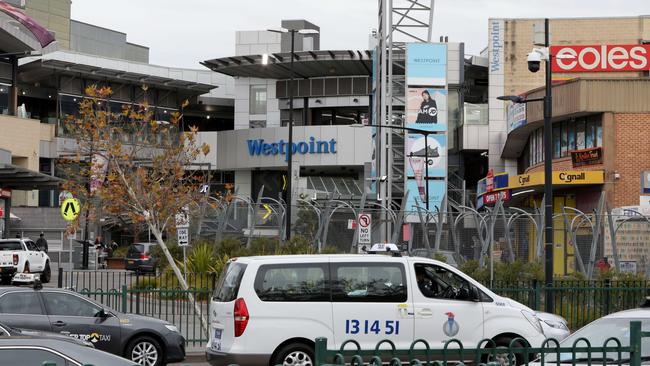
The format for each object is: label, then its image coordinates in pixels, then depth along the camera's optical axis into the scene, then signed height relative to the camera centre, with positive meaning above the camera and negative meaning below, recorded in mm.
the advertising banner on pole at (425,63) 64625 +9040
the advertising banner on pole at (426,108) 64688 +6413
